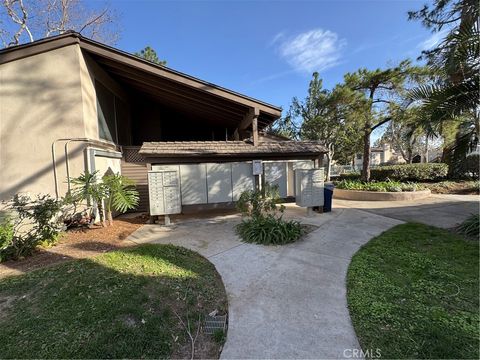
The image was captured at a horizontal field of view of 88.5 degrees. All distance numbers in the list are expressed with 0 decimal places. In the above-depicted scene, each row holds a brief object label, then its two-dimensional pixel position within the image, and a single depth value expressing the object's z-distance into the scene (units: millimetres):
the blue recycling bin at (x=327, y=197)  7742
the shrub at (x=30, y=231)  4516
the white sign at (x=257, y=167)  7766
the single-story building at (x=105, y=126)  6366
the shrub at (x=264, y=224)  5250
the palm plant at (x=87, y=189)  5785
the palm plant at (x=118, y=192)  5984
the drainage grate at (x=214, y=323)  2686
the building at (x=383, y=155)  48312
